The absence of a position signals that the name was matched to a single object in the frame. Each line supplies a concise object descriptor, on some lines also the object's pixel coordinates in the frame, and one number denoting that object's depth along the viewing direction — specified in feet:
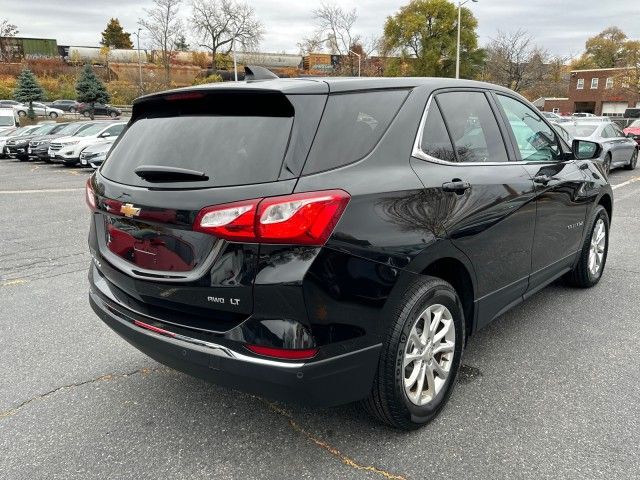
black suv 6.92
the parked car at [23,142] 74.38
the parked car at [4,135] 80.74
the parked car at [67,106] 163.73
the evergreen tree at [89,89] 155.63
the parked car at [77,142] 63.16
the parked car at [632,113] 169.74
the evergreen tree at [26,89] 167.12
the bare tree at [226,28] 203.00
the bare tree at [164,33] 195.21
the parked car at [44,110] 147.64
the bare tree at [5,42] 223.92
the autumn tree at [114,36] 295.48
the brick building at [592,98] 215.31
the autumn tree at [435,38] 178.40
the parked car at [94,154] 57.26
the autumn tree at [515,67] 151.53
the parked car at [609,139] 46.11
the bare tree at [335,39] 187.73
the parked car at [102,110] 151.01
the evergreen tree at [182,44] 209.19
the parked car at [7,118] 95.61
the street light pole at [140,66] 192.52
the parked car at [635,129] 72.08
